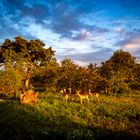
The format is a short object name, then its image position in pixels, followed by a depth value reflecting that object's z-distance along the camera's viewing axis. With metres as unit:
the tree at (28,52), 30.54
